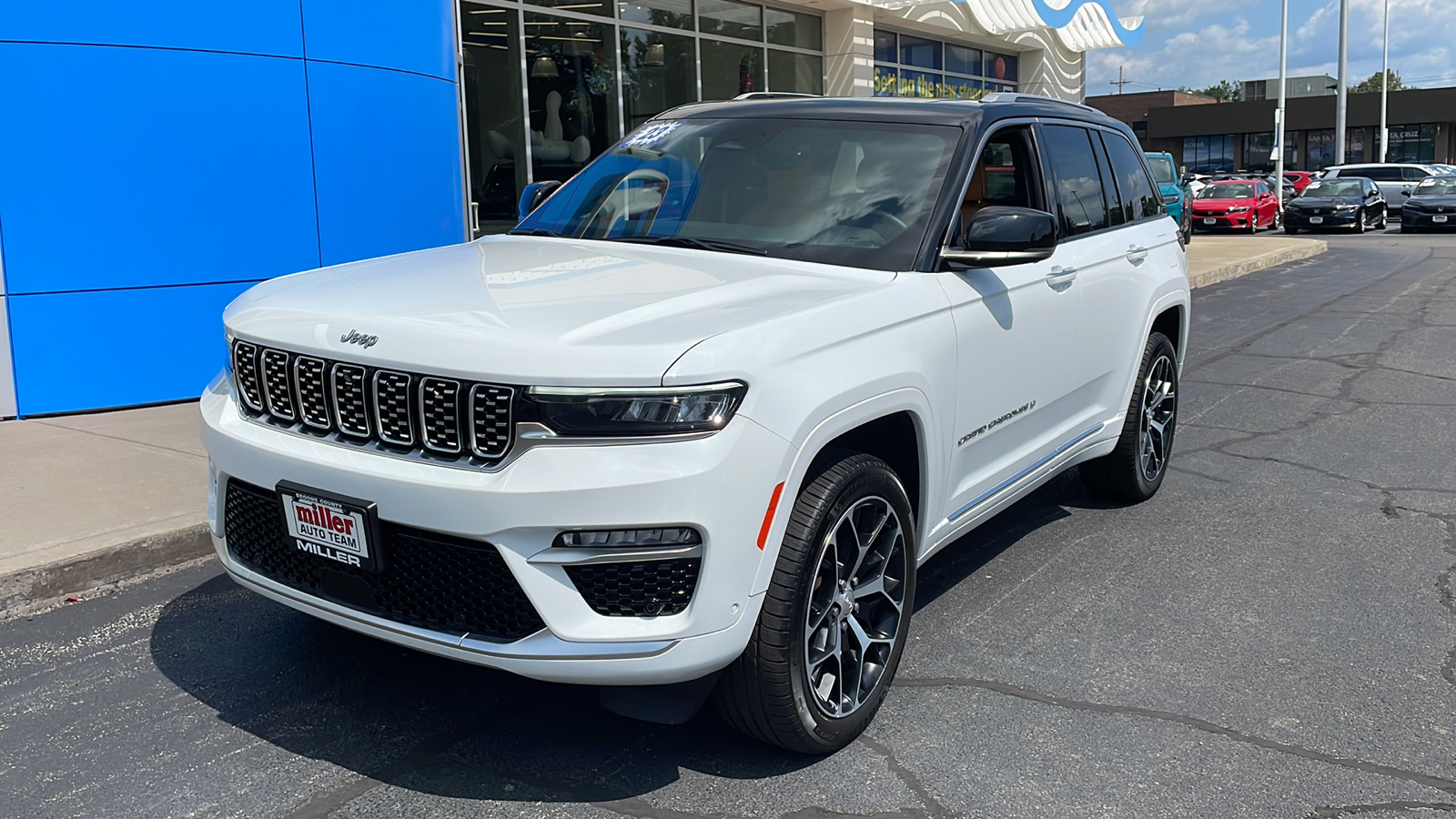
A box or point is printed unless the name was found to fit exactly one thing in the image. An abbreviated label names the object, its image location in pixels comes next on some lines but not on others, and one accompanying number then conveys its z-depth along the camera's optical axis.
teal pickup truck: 22.05
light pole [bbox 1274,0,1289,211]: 42.22
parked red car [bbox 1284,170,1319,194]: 47.09
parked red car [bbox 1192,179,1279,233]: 33.09
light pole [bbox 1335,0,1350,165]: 45.03
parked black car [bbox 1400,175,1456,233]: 33.06
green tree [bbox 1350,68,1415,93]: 148.50
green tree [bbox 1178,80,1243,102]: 160.43
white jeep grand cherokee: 2.94
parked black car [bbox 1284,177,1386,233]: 33.28
